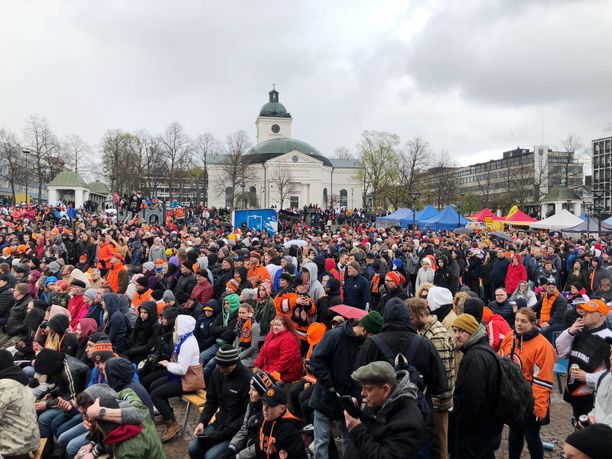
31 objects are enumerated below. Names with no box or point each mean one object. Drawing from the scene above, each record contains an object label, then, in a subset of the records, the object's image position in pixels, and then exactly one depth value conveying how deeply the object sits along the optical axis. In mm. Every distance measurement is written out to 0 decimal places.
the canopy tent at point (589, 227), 24722
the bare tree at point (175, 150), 59000
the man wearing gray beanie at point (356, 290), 8703
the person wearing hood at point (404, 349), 3695
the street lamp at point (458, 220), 27781
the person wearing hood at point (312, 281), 7160
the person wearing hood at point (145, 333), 6289
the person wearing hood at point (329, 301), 6641
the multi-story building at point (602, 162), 90125
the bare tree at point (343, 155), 101588
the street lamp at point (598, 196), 19700
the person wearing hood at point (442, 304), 5363
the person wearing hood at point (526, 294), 8445
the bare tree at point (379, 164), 63156
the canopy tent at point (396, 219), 31003
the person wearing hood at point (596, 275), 9844
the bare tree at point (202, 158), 67750
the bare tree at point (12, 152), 49188
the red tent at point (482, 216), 36350
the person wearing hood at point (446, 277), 10781
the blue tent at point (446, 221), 28234
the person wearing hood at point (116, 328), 6652
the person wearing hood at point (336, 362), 4258
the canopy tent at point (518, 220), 31141
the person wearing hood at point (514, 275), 10367
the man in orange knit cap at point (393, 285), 6786
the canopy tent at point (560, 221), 27562
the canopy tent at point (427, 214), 30188
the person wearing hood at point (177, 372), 5543
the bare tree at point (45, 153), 49094
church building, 76312
